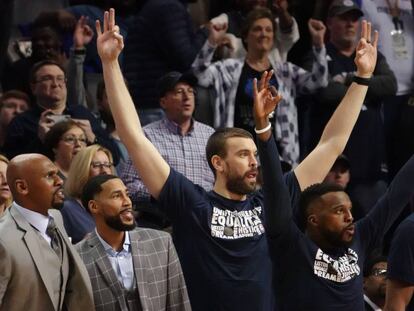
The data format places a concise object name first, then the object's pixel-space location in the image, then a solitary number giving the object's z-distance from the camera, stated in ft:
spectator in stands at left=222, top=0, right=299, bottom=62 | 66.15
